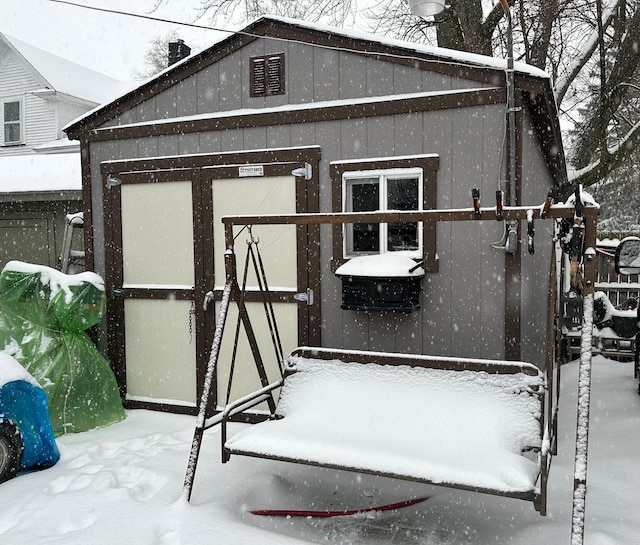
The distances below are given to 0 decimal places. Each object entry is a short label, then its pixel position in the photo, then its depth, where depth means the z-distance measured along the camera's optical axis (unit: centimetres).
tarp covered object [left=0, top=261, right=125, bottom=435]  538
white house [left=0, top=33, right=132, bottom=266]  994
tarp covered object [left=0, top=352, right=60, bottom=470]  438
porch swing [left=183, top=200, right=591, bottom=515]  349
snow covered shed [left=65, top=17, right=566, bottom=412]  479
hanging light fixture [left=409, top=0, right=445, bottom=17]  453
